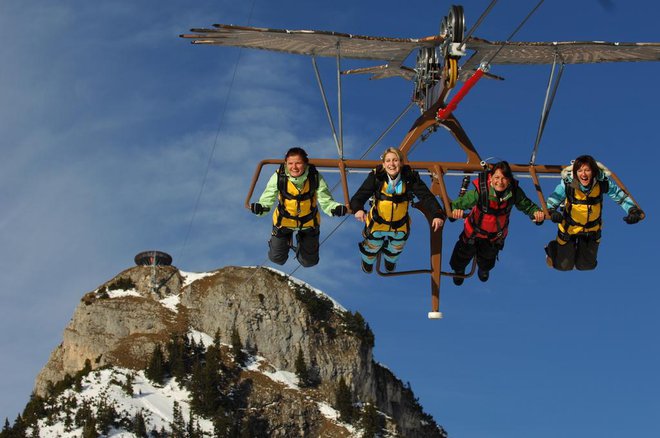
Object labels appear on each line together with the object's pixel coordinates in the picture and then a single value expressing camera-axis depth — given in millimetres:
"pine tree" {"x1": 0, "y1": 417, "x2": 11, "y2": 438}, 120375
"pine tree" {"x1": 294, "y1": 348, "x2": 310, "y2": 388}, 161500
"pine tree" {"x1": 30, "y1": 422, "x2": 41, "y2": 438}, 121575
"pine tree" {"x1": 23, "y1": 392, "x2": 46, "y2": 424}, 126406
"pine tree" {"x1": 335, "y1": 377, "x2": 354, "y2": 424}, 153875
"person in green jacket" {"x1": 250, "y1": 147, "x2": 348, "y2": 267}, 22766
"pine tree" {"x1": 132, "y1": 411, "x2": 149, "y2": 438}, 125688
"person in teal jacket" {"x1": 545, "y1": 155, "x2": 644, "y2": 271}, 23016
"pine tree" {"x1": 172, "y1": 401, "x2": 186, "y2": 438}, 130500
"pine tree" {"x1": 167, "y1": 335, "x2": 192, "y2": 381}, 149500
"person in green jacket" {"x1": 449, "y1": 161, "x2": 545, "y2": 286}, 23156
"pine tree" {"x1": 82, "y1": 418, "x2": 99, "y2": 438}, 119475
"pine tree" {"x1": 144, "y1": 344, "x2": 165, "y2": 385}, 145875
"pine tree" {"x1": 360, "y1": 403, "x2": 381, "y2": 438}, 146750
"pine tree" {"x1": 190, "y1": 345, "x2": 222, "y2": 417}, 142500
